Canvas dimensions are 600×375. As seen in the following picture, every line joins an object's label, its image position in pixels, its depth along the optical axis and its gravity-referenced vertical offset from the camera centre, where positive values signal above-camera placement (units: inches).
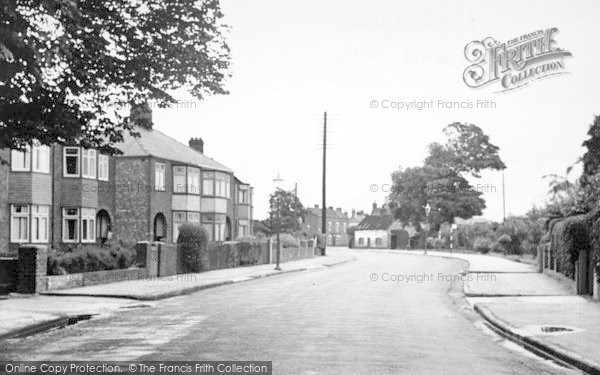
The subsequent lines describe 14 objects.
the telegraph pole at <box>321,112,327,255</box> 2593.5 +199.0
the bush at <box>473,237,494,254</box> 2588.6 -71.2
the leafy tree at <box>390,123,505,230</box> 3383.4 +228.2
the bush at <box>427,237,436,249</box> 3415.1 -84.4
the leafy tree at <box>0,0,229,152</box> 561.0 +116.4
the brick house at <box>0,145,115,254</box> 1434.5 +50.2
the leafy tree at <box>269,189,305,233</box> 4035.4 +61.0
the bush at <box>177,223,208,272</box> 1378.8 -37.8
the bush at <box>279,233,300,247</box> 2258.9 -53.2
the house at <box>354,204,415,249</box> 5097.9 -50.1
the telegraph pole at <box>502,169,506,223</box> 4084.6 +101.0
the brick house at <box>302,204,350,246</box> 6058.1 -1.4
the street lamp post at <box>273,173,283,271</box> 1535.2 -8.5
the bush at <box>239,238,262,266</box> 1733.5 -65.3
